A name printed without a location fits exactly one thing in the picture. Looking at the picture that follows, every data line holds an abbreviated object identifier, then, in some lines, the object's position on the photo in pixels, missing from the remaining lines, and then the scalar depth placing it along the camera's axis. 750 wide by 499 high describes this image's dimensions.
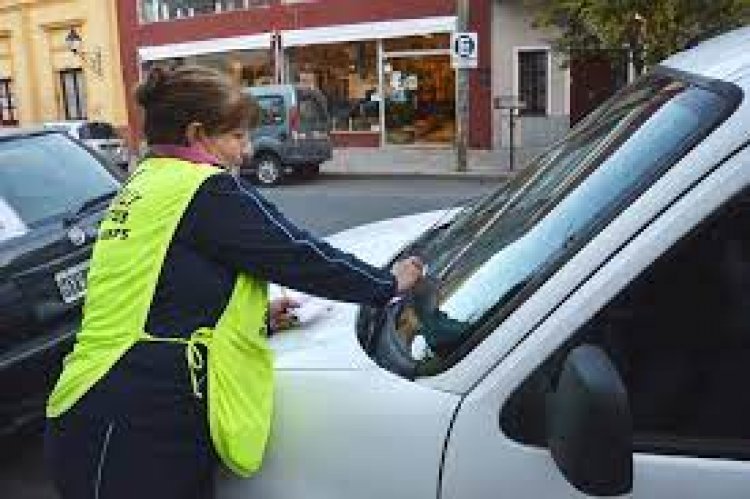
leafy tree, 14.88
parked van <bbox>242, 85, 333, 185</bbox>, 19.75
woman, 2.10
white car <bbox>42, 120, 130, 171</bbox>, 23.06
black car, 4.51
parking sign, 18.58
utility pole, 19.56
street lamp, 32.94
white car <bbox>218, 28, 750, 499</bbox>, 1.72
